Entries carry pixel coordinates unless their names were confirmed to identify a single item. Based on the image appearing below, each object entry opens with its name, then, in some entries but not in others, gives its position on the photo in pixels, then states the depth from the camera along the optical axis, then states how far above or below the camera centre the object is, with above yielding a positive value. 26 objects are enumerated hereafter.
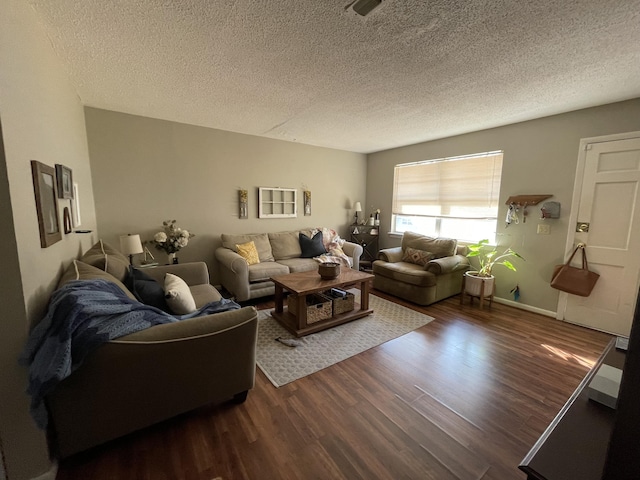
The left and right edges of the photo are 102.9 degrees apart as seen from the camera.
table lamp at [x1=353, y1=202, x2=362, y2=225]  5.34 +0.01
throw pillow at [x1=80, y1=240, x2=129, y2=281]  1.90 -0.44
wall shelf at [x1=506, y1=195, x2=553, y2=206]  3.11 +0.14
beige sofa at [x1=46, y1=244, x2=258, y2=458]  1.21 -0.90
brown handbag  2.76 -0.74
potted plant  3.33 -0.76
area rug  2.12 -1.31
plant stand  3.34 -1.14
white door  2.57 -0.17
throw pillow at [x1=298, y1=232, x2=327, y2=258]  4.21 -0.64
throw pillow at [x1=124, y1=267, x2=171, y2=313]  1.88 -0.64
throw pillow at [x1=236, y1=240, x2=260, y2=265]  3.62 -0.64
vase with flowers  3.25 -0.43
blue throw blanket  1.04 -0.58
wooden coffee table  2.61 -0.96
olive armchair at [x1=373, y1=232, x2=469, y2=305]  3.37 -0.84
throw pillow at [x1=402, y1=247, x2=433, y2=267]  3.77 -0.72
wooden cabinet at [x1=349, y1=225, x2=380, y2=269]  5.21 -0.65
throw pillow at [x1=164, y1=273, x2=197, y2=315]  1.82 -0.67
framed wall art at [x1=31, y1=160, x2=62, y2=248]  1.30 +0.01
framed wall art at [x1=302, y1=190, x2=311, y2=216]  4.74 +0.14
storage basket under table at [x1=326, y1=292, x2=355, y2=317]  2.91 -1.10
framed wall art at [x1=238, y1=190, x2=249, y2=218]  4.05 +0.08
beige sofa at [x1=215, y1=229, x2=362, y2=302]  3.27 -0.81
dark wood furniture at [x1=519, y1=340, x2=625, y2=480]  0.69 -0.71
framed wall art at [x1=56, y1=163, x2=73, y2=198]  1.70 +0.16
